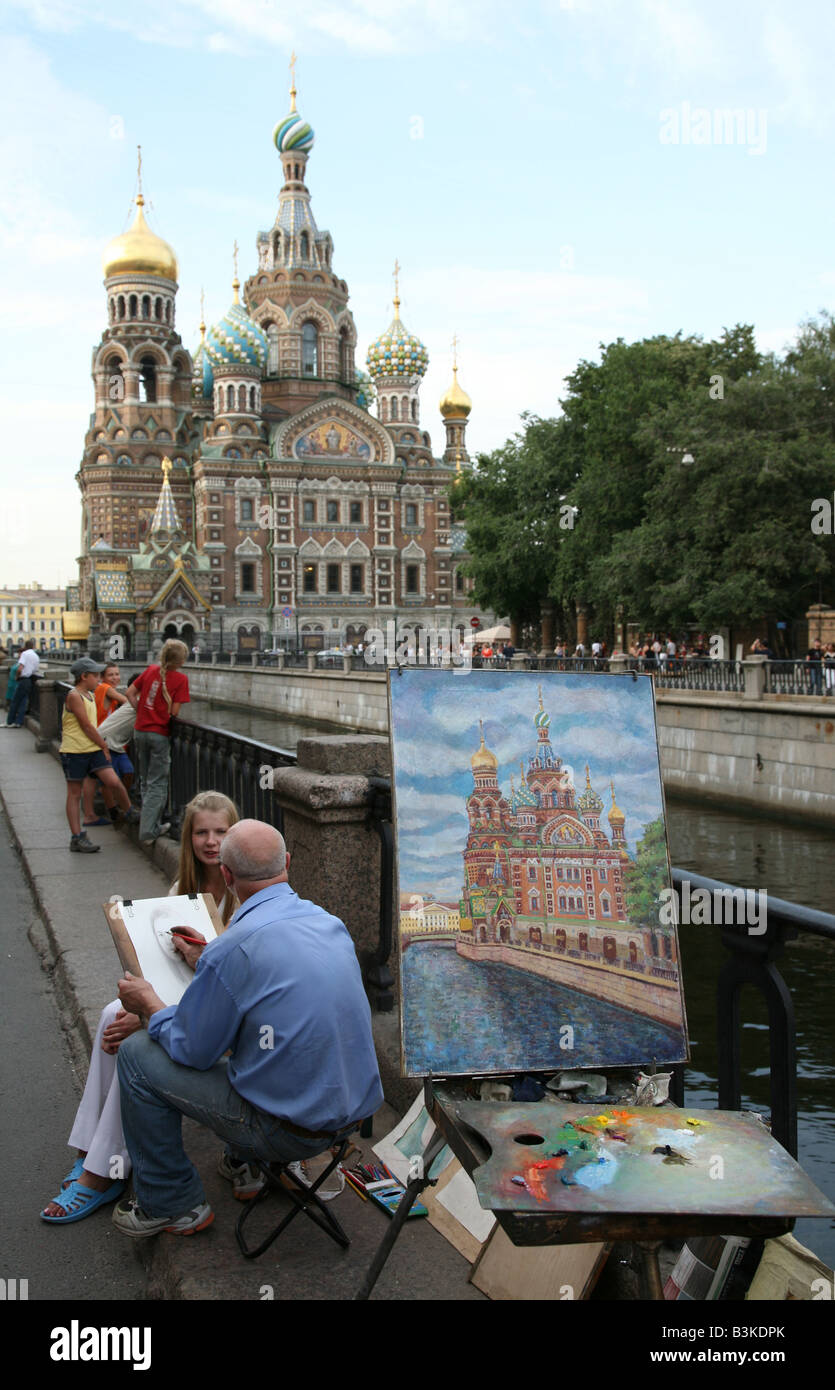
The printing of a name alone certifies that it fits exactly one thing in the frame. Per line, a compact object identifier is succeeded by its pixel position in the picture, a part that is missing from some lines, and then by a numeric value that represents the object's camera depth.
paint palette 2.29
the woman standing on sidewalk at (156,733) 8.27
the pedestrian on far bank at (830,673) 18.14
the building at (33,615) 131.12
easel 2.26
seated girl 3.49
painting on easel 2.99
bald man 2.98
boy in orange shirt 9.45
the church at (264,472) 63.78
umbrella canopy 53.56
